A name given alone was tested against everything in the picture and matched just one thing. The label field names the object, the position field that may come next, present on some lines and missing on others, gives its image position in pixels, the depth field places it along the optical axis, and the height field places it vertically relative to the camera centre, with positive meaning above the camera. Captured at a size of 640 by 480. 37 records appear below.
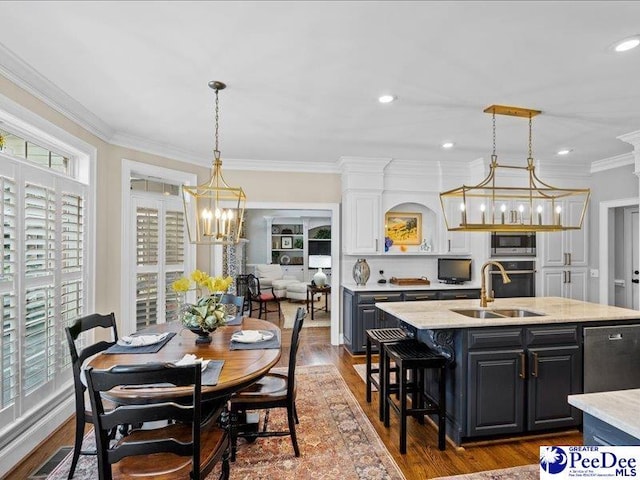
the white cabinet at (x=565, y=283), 5.12 -0.54
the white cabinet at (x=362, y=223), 4.98 +0.31
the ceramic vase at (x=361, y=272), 4.94 -0.37
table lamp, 10.16 -0.45
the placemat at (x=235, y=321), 3.05 -0.67
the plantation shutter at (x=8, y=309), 2.34 -0.43
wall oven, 5.02 -0.51
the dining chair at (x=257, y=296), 6.90 -1.02
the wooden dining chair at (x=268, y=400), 2.34 -1.03
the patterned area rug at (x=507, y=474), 2.23 -1.46
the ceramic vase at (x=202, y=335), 2.45 -0.63
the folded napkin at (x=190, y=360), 1.99 -0.66
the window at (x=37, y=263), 2.40 -0.14
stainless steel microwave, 5.00 +0.02
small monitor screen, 5.14 -0.36
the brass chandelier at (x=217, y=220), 2.49 +0.18
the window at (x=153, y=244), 4.02 +0.01
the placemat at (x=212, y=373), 1.78 -0.68
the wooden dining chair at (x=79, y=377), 2.04 -0.75
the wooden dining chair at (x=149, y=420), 1.47 -0.78
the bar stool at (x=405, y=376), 2.53 -0.97
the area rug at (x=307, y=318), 6.46 -1.43
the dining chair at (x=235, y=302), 3.49 -0.56
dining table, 1.71 -0.69
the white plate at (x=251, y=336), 2.47 -0.65
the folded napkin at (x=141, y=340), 2.39 -0.66
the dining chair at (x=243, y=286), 7.11 -0.91
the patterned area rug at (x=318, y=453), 2.27 -1.46
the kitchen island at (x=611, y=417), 1.16 -0.58
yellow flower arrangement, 2.39 -0.46
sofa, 8.67 -0.86
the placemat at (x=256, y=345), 2.35 -0.68
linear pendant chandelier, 5.09 +0.60
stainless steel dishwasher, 2.75 -0.88
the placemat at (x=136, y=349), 2.27 -0.68
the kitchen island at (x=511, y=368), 2.56 -0.91
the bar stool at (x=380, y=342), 2.94 -0.83
